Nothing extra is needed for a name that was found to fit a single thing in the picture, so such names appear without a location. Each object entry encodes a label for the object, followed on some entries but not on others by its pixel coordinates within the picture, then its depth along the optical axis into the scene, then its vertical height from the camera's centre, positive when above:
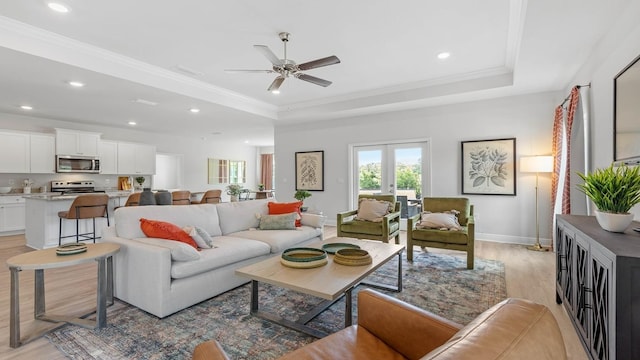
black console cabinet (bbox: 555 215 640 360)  1.30 -0.56
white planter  1.82 -0.25
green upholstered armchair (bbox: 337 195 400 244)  4.32 -0.71
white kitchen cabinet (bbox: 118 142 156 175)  7.83 +0.56
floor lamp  4.55 +0.22
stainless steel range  6.94 -0.17
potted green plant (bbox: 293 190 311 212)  5.29 -0.27
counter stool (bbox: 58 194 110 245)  4.42 -0.44
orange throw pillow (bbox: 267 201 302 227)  4.16 -0.39
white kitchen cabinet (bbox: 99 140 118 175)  7.45 +0.57
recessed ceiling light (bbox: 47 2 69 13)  2.80 +1.63
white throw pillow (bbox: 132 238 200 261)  2.45 -0.57
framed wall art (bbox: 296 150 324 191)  7.13 +0.23
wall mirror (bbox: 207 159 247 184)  10.59 +0.31
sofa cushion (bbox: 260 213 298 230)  3.92 -0.55
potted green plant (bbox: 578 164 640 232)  1.83 -0.11
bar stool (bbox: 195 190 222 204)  6.38 -0.37
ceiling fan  3.11 +1.24
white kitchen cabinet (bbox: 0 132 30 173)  6.01 +0.55
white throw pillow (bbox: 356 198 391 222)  4.62 -0.47
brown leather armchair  0.63 -0.55
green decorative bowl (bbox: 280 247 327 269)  2.35 -0.64
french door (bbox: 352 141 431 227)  6.00 +0.18
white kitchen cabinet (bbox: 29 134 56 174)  6.39 +0.56
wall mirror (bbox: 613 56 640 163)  2.18 +0.51
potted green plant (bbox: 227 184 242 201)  6.96 -0.26
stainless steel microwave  6.71 +0.37
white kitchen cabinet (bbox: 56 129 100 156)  6.67 +0.85
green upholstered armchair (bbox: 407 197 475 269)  3.66 -0.67
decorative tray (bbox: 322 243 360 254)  2.86 -0.65
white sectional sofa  2.41 -0.70
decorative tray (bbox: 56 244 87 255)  2.22 -0.52
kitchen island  4.71 -0.67
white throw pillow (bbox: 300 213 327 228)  4.23 -0.57
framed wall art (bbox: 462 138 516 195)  5.12 +0.23
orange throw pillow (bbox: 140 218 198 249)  2.75 -0.47
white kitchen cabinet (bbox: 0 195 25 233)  5.90 -0.68
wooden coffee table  1.99 -0.70
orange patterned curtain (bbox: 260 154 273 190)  12.42 +0.40
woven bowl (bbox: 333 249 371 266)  2.42 -0.63
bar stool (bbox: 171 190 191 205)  5.99 -0.36
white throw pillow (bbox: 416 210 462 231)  3.92 -0.55
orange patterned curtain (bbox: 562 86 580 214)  3.76 +0.31
